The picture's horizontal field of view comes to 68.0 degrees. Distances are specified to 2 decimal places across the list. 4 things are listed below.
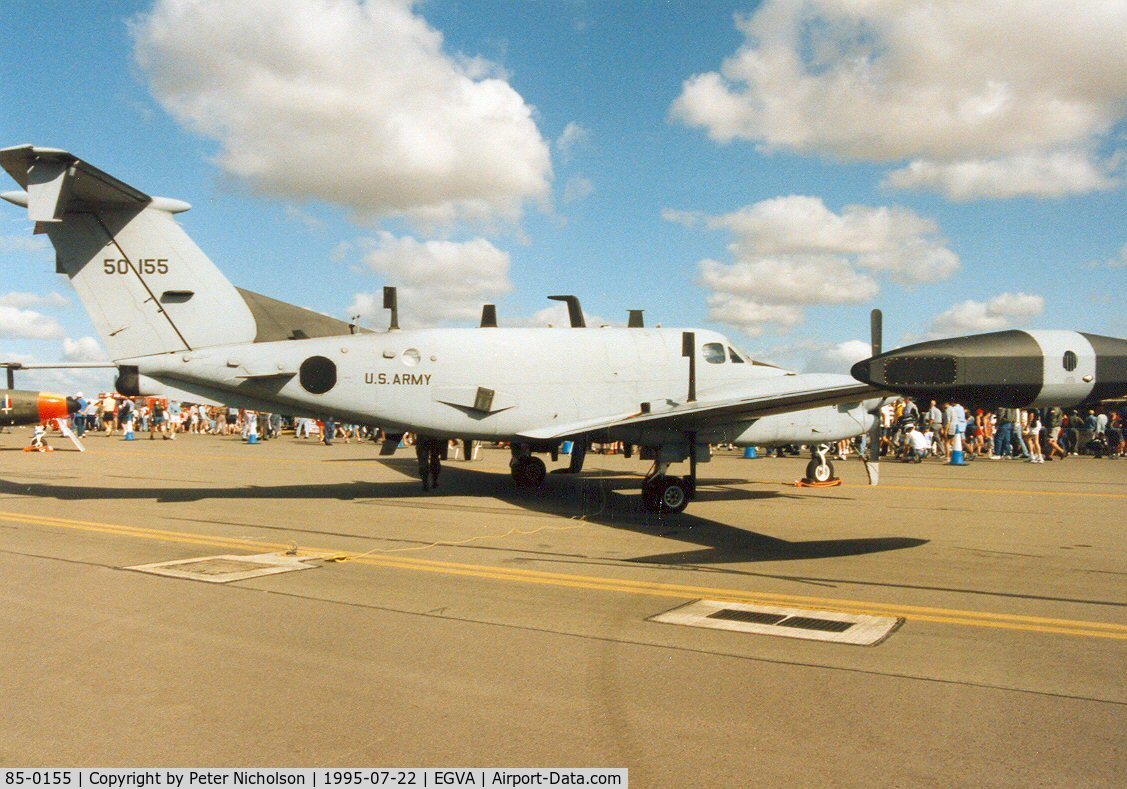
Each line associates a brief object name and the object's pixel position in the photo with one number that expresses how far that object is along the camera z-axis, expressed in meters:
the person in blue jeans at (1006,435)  29.41
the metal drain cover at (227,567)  8.70
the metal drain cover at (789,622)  6.48
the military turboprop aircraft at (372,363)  13.84
